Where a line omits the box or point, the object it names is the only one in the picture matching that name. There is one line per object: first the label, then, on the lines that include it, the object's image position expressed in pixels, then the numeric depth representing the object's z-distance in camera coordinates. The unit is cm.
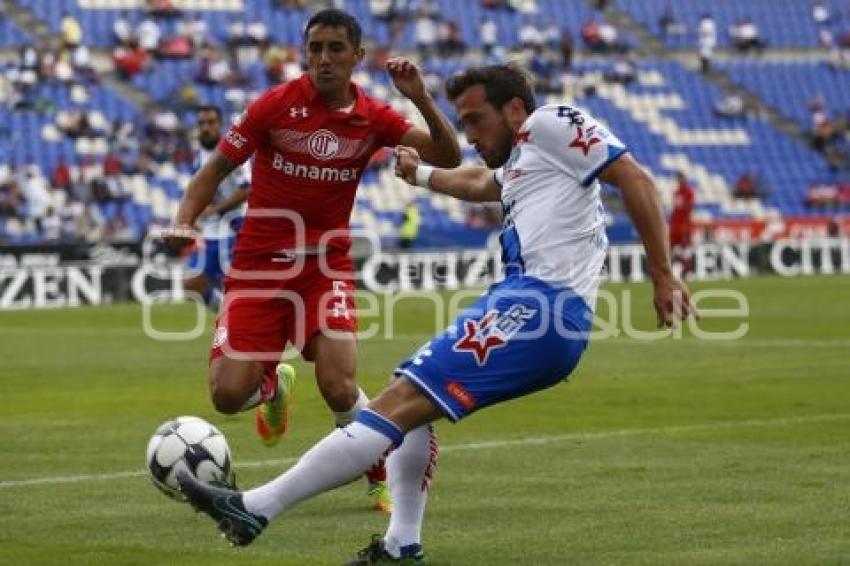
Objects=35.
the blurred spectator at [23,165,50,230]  4234
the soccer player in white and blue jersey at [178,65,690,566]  832
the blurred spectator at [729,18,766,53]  6069
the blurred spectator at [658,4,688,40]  5966
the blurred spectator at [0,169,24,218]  4209
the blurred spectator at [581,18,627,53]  5734
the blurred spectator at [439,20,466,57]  5469
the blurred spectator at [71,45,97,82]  4800
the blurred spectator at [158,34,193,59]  5016
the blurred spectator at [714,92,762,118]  5734
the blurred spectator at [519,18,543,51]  5619
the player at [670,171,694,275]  4144
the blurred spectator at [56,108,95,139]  4588
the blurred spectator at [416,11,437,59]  5450
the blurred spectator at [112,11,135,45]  4981
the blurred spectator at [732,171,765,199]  5394
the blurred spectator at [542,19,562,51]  5669
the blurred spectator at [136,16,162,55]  4984
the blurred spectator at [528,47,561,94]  5453
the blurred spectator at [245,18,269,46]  5172
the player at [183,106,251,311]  1995
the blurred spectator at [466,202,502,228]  4747
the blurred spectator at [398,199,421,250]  4381
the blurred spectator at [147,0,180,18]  5075
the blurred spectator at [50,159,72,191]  4353
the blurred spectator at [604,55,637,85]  5631
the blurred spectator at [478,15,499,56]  5581
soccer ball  973
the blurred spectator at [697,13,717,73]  5900
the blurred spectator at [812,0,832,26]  6278
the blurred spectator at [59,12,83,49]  4819
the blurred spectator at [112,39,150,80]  4906
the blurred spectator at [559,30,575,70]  5569
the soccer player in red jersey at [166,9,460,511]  1097
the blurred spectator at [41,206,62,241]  4194
